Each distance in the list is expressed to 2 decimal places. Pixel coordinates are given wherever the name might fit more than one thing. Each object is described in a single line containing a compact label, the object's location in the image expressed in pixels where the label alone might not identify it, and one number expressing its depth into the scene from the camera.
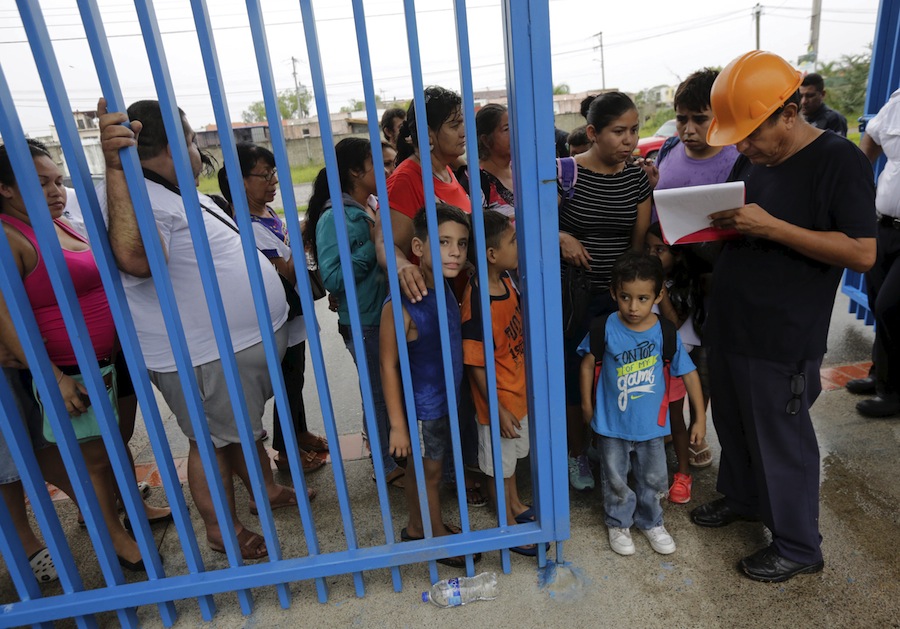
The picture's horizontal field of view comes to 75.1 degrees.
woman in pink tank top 1.97
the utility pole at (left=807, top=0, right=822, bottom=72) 19.40
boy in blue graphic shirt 2.09
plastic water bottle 2.03
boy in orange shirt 2.06
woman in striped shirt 2.37
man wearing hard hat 1.75
